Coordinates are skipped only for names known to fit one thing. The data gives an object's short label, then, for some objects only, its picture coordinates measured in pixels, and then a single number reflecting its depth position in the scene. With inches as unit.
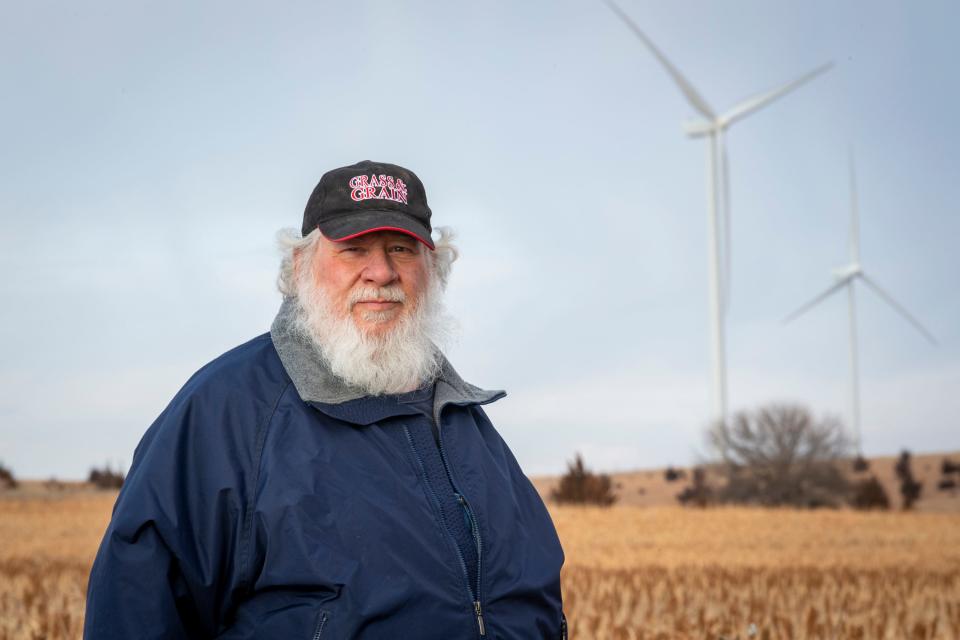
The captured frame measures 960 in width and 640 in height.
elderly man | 143.9
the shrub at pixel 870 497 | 1627.7
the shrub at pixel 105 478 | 1718.8
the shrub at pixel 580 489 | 1387.8
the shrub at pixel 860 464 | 2244.1
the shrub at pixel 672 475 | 2400.3
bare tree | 1643.7
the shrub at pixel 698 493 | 1655.6
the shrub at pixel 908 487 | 1849.4
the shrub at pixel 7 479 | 1556.3
